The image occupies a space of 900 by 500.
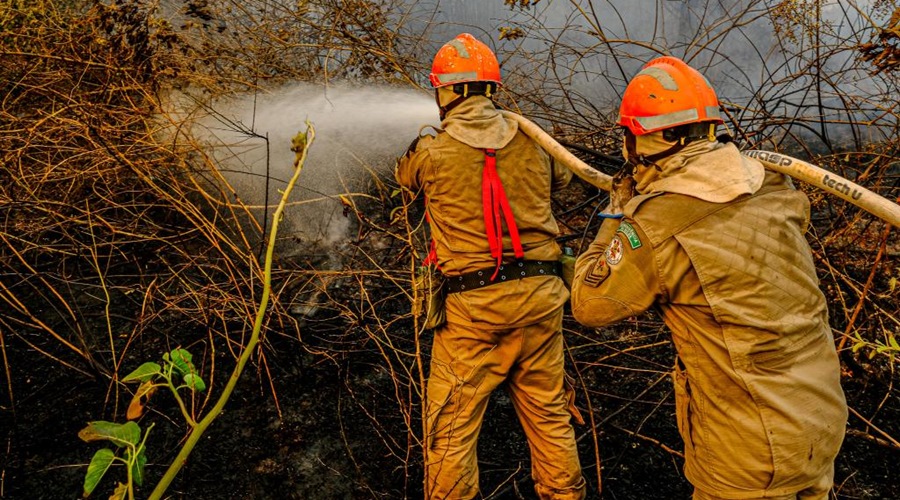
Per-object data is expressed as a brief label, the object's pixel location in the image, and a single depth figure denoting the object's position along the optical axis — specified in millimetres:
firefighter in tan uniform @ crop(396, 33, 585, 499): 2693
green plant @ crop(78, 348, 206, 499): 1089
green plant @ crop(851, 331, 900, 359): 2049
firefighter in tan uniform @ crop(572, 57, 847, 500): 1788
